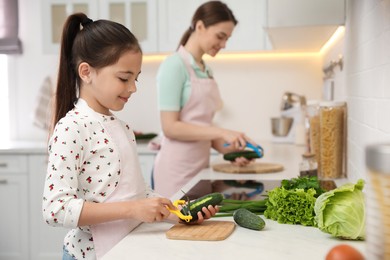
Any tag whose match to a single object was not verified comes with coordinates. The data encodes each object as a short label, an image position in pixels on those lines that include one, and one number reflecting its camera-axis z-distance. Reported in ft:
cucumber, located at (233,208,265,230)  4.56
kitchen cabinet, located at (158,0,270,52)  12.39
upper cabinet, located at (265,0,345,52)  7.38
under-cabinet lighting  8.57
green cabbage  4.05
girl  4.40
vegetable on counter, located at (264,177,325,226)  4.71
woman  8.19
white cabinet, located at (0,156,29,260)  12.57
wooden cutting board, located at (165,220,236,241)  4.29
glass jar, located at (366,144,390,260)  2.02
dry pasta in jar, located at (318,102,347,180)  7.57
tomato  2.70
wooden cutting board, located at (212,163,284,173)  8.18
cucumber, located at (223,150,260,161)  8.34
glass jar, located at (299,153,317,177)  7.13
